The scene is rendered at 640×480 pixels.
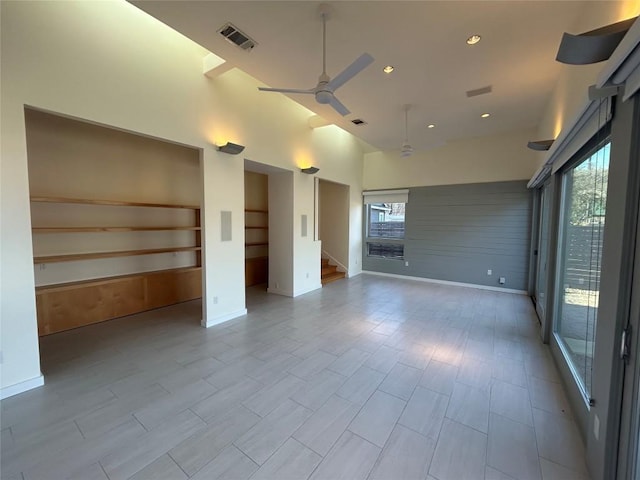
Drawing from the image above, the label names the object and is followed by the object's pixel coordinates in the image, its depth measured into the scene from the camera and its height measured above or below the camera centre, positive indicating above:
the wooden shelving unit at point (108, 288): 3.70 -1.07
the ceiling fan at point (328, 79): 2.38 +1.38
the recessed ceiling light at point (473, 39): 2.77 +1.95
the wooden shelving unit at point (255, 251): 6.79 -0.75
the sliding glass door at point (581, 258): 2.15 -0.33
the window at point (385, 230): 7.77 -0.17
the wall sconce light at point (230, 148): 3.96 +1.13
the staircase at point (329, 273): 7.32 -1.44
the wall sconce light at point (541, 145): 3.34 +1.01
